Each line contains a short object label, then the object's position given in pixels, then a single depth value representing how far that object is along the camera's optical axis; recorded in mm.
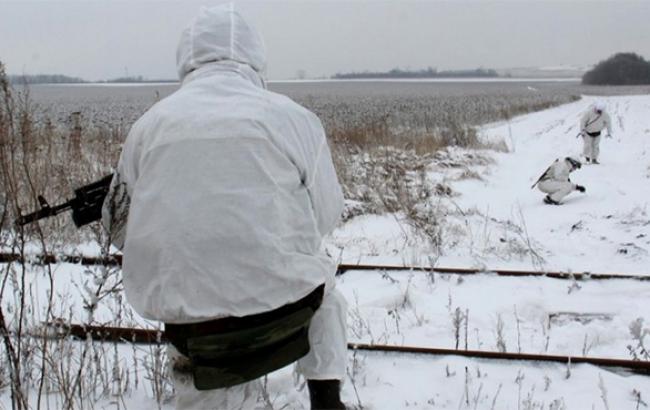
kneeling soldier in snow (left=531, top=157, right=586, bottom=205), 9297
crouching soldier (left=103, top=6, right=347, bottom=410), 1852
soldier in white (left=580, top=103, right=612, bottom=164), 14172
